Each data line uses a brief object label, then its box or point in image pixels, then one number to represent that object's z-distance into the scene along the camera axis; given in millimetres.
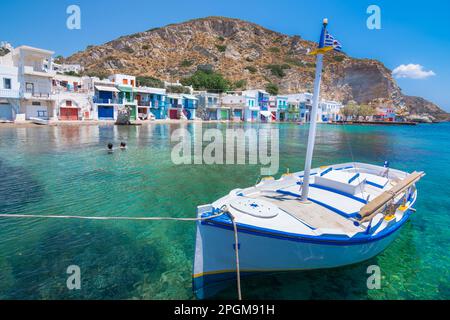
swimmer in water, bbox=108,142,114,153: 21031
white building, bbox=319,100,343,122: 92819
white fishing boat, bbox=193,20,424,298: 5082
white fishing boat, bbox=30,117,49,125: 40100
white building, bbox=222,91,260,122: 75250
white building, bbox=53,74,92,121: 45812
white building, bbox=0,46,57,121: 39094
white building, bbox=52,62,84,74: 72775
